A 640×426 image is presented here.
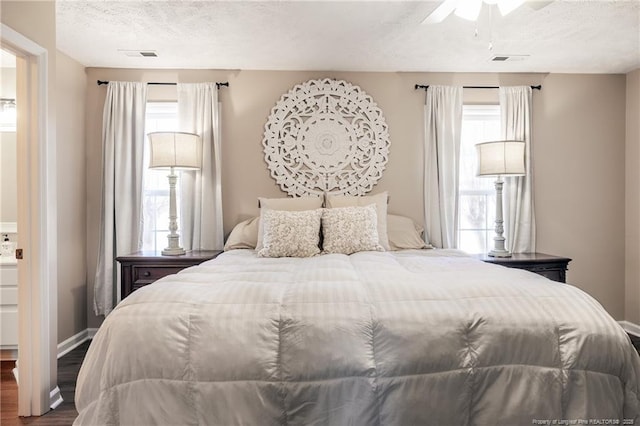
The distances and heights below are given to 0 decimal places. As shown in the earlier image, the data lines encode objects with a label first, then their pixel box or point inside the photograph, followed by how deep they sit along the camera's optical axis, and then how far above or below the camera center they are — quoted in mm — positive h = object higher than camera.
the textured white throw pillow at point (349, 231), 2930 -176
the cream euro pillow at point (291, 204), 3352 +33
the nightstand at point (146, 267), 3160 -485
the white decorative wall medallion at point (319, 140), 3807 +662
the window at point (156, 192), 3840 +155
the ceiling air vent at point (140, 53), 3375 +1349
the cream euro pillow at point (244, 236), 3359 -250
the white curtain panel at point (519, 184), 3820 +236
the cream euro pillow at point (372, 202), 3282 +50
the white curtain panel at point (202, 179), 3709 +272
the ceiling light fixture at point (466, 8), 2084 +1111
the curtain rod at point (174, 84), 3787 +1200
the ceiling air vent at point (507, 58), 3496 +1360
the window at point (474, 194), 3986 +145
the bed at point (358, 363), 1447 -592
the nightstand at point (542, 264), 3268 -472
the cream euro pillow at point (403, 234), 3404 -233
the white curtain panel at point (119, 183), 3641 +232
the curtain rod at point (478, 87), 3873 +1212
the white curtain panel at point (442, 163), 3805 +442
